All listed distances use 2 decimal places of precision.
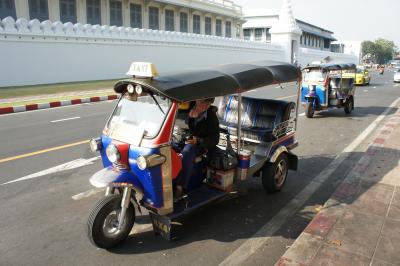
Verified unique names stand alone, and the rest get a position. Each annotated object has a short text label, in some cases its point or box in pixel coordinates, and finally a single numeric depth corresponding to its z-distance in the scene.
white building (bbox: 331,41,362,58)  91.25
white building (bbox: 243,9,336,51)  65.94
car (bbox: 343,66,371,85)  26.00
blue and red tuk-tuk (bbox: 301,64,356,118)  12.41
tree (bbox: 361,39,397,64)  120.06
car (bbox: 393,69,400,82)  30.36
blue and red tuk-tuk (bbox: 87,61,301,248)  3.77
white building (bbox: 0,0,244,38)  27.72
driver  4.29
